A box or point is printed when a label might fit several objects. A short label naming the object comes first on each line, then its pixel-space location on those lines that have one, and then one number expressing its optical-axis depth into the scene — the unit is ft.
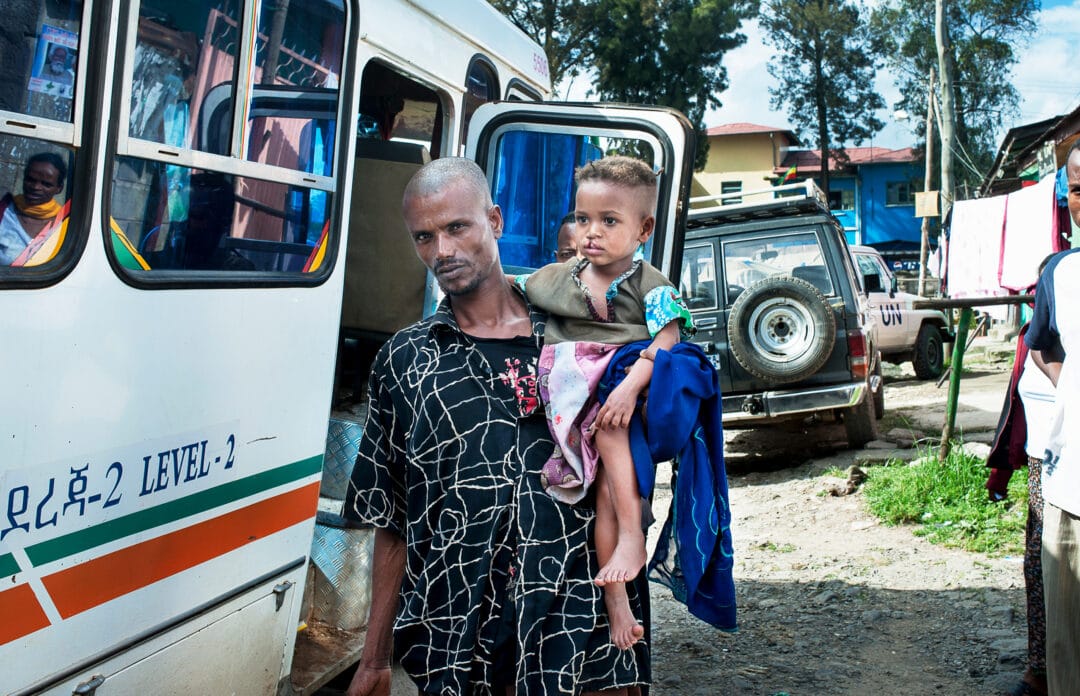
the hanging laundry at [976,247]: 28.22
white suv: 46.37
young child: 6.72
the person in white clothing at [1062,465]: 9.56
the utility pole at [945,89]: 60.18
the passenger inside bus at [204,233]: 8.41
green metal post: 22.57
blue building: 153.07
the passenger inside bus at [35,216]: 6.81
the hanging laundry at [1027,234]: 25.63
